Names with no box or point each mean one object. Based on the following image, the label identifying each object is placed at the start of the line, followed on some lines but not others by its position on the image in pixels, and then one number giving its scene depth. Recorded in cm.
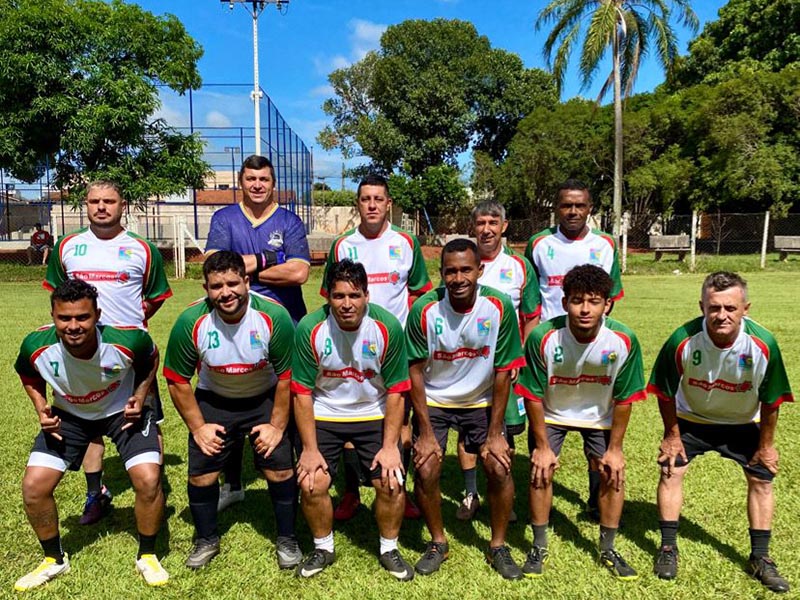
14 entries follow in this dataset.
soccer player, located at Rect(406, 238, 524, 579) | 344
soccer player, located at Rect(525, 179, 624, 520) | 430
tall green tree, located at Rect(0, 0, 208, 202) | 1773
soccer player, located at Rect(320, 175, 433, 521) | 420
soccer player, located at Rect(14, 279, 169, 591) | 332
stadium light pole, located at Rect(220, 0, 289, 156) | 2227
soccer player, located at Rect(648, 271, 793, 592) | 330
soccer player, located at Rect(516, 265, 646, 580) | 343
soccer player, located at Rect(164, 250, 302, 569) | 350
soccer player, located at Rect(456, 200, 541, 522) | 424
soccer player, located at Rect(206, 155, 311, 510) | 397
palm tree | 2064
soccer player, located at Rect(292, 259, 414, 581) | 340
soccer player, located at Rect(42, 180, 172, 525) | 402
